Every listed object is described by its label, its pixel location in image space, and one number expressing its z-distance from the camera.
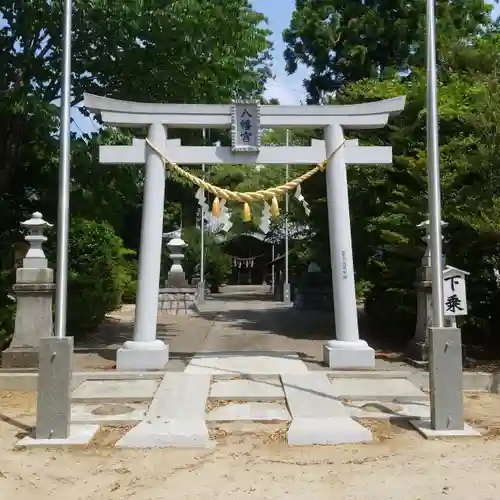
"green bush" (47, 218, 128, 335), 13.34
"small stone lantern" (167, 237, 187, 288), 22.39
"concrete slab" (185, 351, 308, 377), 9.16
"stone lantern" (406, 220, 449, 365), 10.30
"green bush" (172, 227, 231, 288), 34.72
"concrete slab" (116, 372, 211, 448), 5.84
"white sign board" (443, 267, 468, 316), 7.78
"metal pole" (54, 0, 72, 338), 6.03
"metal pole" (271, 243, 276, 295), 36.09
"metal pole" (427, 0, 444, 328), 6.33
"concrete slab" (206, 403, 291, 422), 6.72
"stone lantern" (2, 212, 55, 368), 9.65
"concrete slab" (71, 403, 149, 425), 6.61
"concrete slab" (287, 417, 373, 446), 5.89
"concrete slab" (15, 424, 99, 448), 5.71
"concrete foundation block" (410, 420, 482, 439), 5.96
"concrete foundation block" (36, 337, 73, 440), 5.82
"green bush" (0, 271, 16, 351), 10.39
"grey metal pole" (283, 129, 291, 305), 28.78
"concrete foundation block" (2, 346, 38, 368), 9.53
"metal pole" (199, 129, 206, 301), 28.38
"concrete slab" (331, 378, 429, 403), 7.68
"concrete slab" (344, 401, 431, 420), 6.83
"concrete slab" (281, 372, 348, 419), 6.80
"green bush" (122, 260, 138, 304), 26.47
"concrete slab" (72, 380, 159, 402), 7.62
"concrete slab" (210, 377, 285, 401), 7.66
